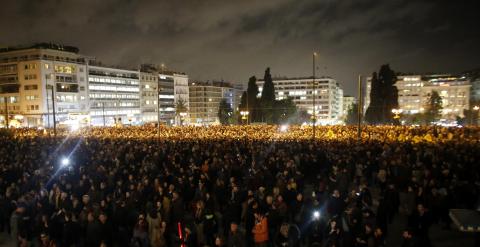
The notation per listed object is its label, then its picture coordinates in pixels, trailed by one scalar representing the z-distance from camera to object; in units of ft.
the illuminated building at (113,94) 284.00
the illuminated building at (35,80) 243.19
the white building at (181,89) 367.91
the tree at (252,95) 207.00
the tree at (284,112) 215.24
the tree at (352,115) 316.40
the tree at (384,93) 182.80
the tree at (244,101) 212.64
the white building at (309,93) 449.06
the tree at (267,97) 202.39
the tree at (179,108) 324.93
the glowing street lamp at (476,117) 242.41
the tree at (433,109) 278.87
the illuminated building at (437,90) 353.88
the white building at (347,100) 615.40
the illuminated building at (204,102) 413.30
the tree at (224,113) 307.85
